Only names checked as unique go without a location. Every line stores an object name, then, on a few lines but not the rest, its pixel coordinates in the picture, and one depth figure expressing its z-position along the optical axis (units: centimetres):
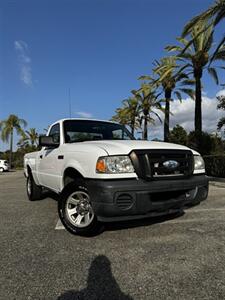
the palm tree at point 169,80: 1423
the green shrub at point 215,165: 1013
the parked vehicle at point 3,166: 2629
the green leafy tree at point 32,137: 5025
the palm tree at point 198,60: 1339
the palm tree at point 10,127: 3534
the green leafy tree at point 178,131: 3126
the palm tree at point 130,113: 2657
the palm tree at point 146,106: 2253
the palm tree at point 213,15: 903
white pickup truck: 266
